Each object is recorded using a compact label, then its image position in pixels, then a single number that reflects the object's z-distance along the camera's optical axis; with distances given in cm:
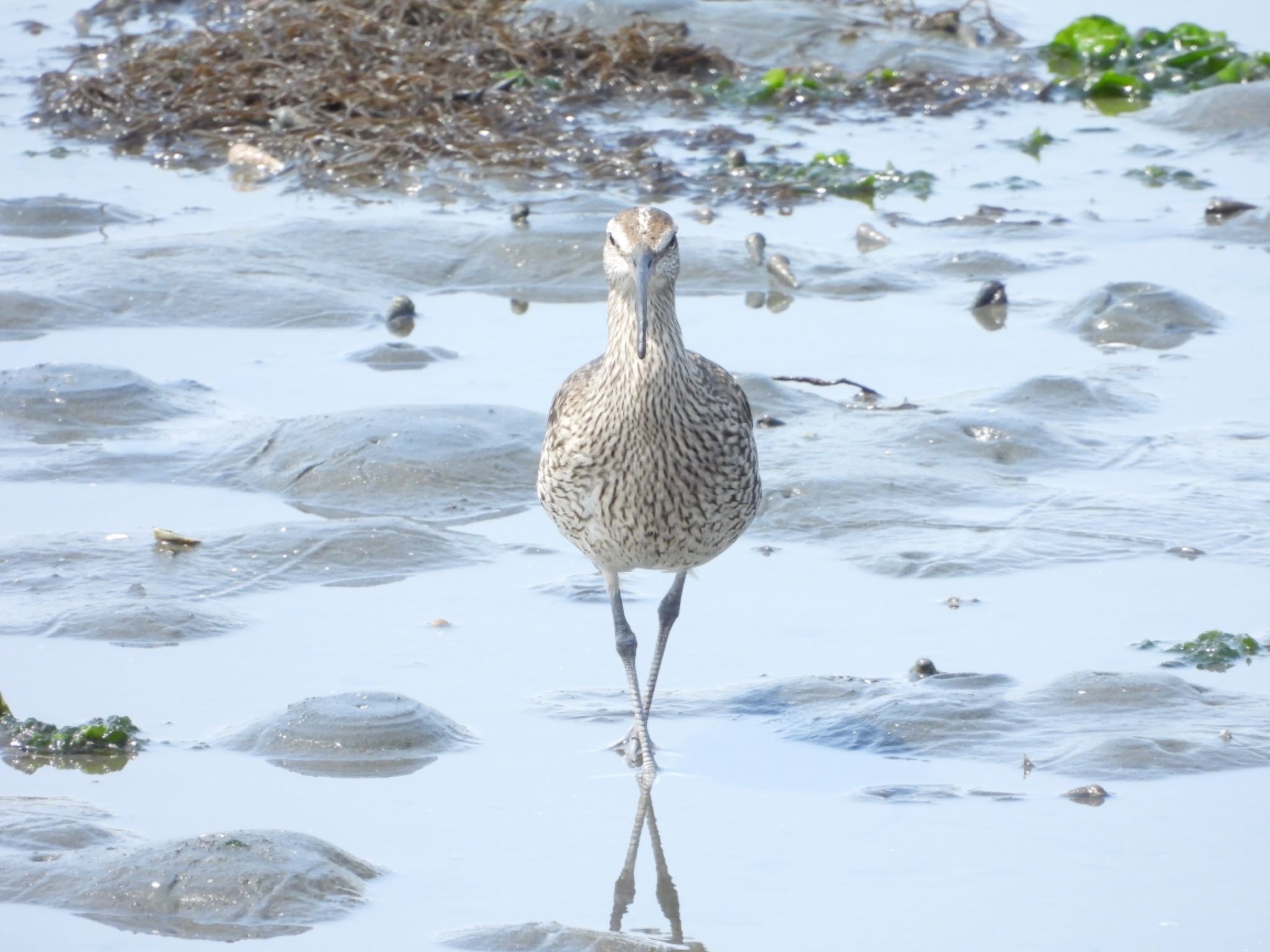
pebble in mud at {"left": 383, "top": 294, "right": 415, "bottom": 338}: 1097
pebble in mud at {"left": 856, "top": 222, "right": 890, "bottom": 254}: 1231
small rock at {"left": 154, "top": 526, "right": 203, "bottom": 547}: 814
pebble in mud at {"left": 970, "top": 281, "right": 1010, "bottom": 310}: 1114
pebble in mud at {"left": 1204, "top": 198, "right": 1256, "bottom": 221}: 1273
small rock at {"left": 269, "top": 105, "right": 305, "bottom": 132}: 1420
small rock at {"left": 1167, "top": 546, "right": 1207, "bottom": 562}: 820
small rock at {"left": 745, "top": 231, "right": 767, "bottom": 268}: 1173
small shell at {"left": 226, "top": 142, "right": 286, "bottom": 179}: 1379
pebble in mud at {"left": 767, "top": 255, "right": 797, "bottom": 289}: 1157
